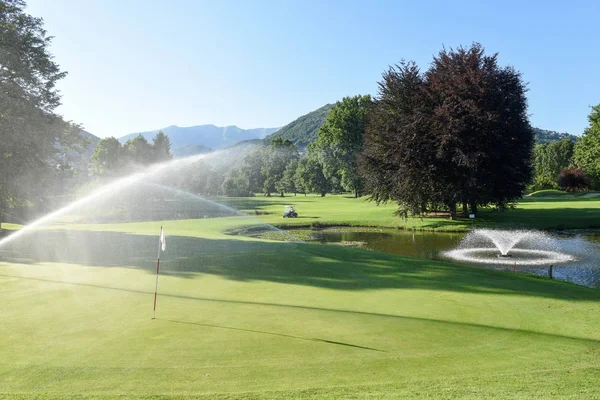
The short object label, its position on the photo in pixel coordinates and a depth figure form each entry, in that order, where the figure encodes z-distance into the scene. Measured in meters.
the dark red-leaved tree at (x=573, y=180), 103.06
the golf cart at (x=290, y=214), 57.28
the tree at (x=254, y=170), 151.12
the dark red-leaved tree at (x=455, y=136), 40.50
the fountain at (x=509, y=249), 26.70
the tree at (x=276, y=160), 146.12
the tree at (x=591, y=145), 82.19
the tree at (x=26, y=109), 29.98
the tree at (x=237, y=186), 141.25
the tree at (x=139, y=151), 110.06
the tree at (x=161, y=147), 118.75
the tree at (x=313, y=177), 122.91
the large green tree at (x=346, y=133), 99.38
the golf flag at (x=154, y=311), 10.77
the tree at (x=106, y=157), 102.38
